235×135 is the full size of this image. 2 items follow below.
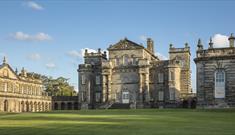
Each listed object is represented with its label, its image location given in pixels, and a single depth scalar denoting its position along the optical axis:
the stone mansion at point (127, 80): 58.14
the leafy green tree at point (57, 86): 89.36
